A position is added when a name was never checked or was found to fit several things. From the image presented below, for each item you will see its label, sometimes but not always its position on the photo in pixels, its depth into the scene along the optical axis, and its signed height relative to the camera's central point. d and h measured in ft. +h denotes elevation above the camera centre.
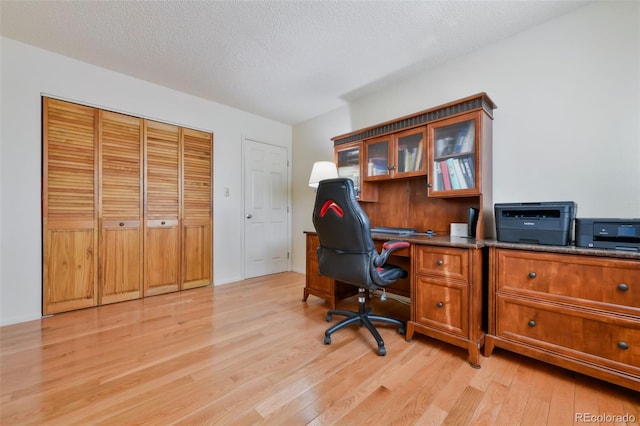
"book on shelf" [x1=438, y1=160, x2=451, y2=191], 7.20 +0.99
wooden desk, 5.55 -1.71
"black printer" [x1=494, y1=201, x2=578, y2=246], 5.11 -0.18
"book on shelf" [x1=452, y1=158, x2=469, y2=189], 6.88 +1.03
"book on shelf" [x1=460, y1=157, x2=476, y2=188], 6.73 +1.11
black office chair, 5.87 -0.77
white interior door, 12.65 +0.21
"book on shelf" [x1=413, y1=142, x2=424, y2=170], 7.75 +1.70
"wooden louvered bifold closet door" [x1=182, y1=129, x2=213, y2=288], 10.77 +0.18
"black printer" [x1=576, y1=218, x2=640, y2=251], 4.46 -0.35
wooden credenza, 4.33 -1.72
